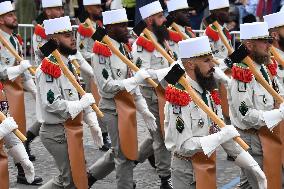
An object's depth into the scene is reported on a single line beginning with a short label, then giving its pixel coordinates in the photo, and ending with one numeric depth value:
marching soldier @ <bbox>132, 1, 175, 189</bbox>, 12.23
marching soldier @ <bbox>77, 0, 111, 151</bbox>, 15.31
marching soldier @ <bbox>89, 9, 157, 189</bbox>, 11.43
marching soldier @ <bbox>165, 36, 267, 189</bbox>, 8.82
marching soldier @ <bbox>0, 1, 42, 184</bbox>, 12.64
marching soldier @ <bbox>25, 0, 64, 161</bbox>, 14.53
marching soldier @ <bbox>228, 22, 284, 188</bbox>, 9.78
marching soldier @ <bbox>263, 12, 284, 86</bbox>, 11.05
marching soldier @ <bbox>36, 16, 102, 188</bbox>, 10.30
